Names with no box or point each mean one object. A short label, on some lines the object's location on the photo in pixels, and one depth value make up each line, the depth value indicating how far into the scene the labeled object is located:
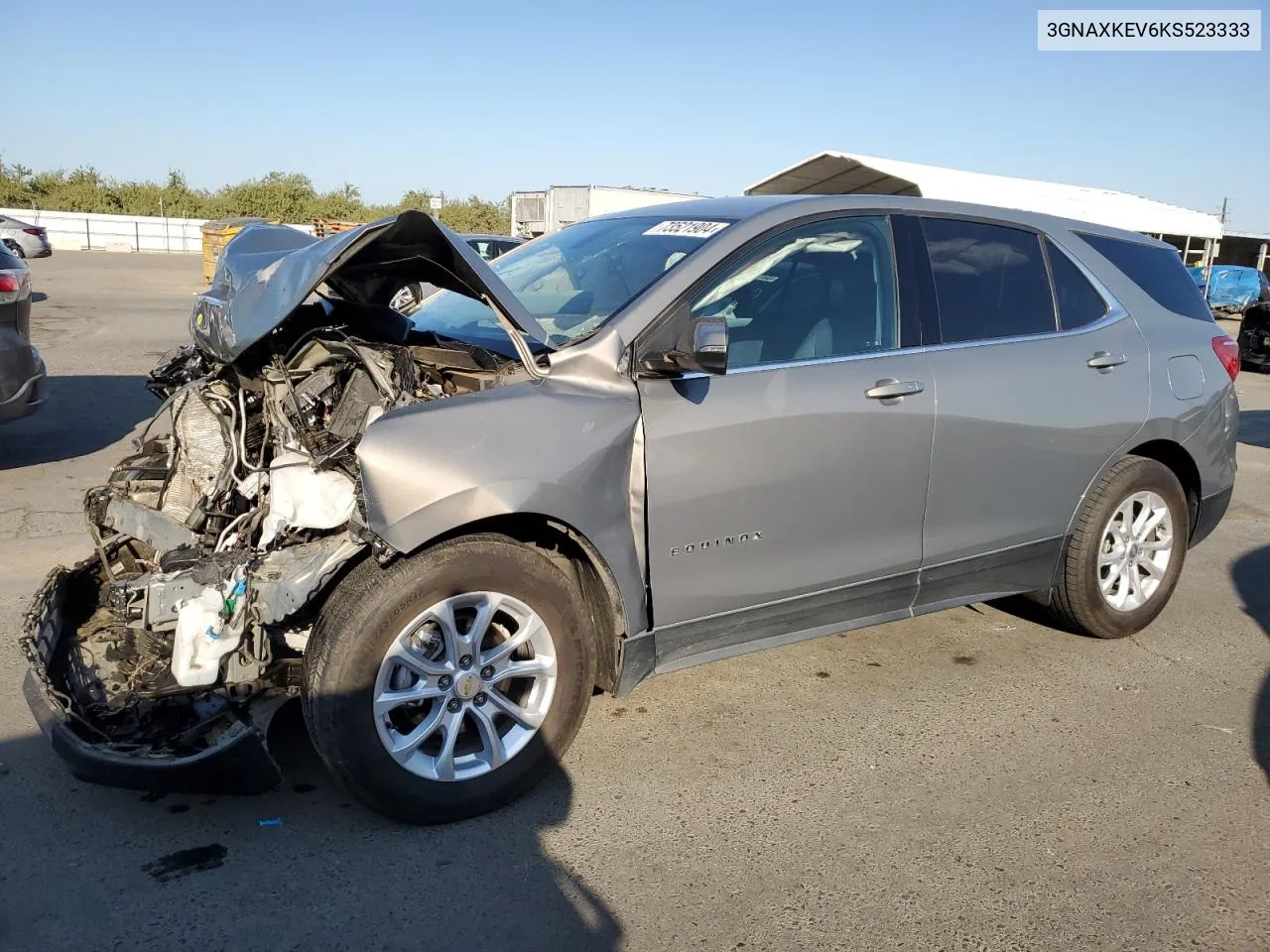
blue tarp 29.92
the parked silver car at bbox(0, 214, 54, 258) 29.23
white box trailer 24.62
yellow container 23.84
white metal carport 20.06
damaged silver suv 2.83
